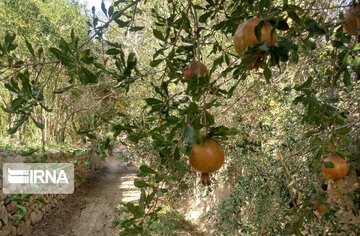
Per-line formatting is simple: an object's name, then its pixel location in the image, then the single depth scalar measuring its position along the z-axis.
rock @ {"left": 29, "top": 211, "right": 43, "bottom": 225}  6.21
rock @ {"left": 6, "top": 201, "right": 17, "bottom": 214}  5.44
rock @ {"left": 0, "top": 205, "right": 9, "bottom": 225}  5.15
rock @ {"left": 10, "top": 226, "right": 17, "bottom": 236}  5.33
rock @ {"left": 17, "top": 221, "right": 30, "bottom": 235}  5.62
